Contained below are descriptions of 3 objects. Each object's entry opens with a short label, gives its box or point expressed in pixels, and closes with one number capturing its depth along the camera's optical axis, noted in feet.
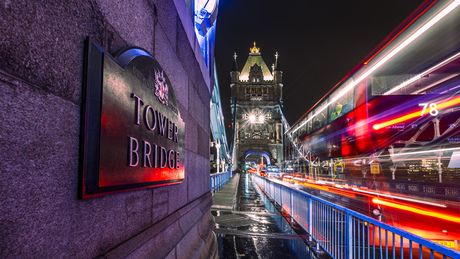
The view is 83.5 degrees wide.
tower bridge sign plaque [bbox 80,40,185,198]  4.82
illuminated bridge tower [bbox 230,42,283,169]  269.44
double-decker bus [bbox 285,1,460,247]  23.31
